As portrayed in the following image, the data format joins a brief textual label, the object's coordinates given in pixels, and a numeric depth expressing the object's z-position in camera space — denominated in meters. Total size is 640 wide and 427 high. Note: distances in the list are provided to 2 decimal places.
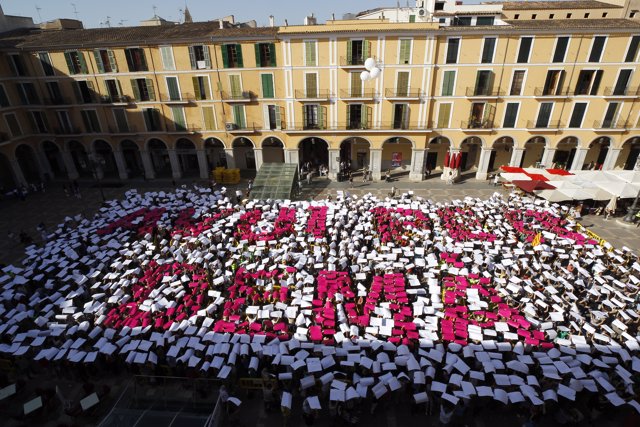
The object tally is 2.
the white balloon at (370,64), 22.42
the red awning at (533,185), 29.53
